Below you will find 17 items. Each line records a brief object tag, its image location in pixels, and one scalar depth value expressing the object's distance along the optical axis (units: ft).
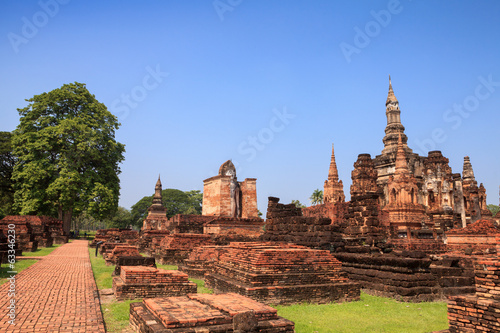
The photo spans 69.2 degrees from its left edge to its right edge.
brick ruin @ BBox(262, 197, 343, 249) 36.70
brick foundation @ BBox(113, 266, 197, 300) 23.76
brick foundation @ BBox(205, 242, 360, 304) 22.58
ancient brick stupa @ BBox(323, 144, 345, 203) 124.00
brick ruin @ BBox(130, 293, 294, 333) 13.16
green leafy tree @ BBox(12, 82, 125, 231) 90.27
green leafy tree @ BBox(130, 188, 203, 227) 225.35
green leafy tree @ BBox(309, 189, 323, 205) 196.95
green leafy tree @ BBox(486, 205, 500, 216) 296.94
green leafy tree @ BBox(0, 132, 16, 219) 110.32
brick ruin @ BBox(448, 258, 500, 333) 14.49
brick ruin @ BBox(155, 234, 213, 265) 43.29
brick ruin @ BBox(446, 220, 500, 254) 46.73
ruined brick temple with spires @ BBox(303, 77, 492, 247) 38.34
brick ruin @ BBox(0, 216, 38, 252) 59.57
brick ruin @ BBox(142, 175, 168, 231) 100.94
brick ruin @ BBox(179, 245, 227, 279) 33.83
